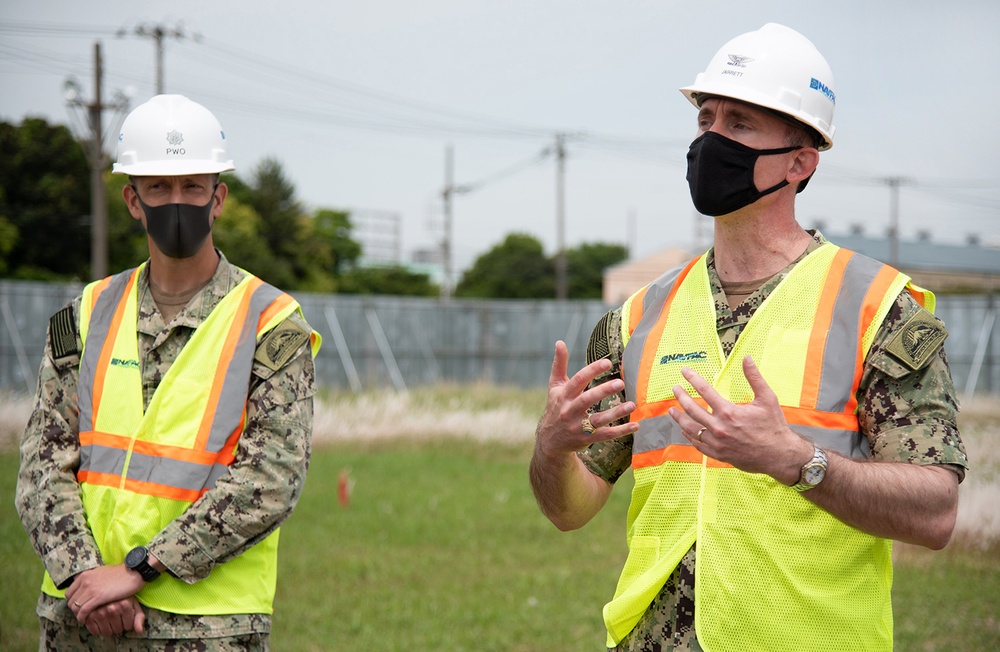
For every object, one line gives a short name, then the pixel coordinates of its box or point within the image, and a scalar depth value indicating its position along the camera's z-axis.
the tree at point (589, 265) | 73.00
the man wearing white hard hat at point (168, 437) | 3.49
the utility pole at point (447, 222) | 51.66
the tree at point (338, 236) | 73.12
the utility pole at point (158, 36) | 29.36
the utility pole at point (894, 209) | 55.56
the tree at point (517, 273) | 69.31
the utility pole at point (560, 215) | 45.81
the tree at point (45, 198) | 40.84
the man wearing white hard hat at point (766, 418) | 2.54
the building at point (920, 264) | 62.19
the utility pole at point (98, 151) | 23.66
